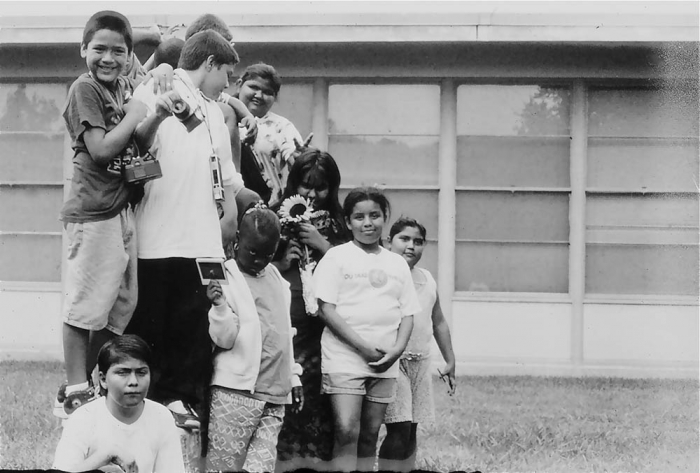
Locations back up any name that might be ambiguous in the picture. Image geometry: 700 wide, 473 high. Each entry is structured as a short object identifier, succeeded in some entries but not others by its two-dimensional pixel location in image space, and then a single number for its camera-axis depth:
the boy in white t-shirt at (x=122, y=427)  5.70
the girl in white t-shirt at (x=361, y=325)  7.42
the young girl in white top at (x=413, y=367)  8.24
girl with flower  7.62
